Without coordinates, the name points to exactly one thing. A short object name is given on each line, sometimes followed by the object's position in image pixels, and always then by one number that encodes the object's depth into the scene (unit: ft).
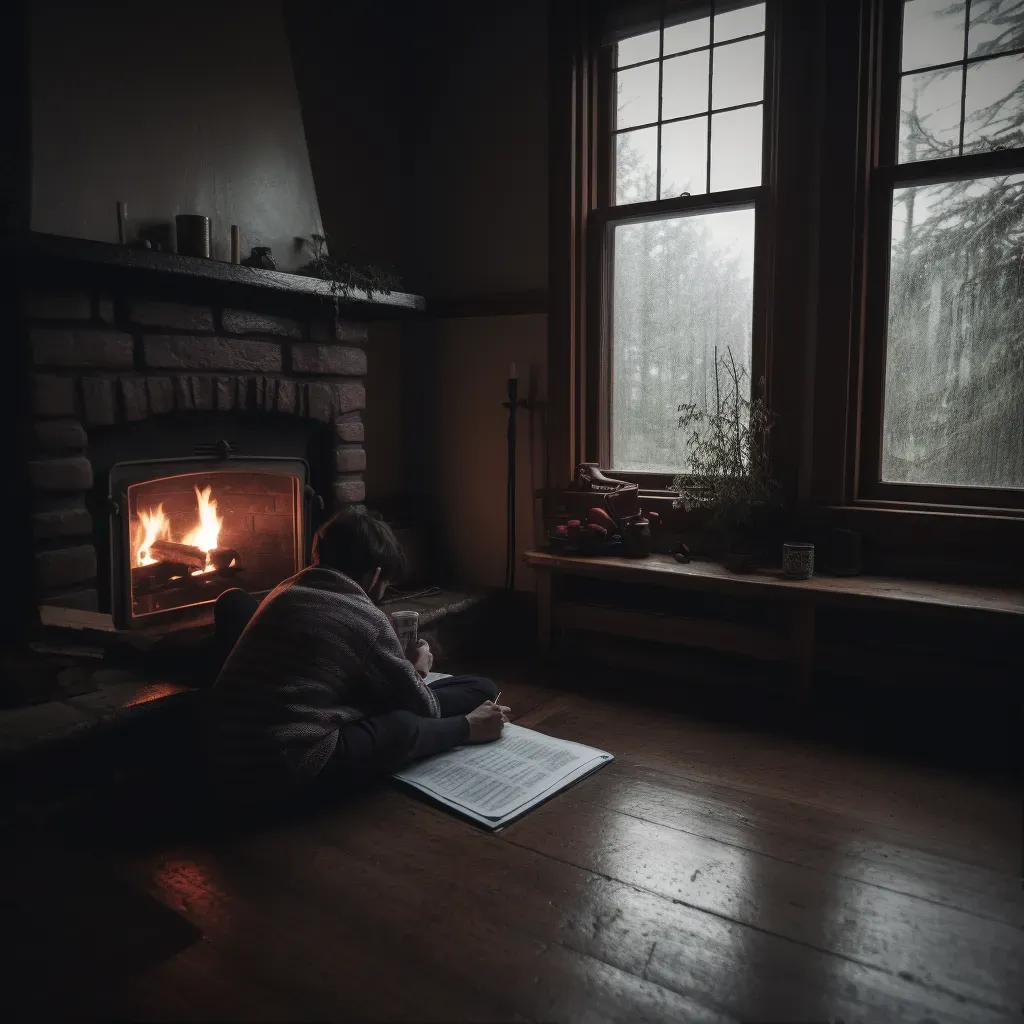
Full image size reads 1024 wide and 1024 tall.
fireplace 8.03
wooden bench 8.72
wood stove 8.95
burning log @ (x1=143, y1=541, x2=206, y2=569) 9.55
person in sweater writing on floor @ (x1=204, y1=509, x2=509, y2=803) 6.66
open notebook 7.13
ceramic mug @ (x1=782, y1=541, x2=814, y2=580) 9.58
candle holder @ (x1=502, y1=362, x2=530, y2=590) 12.37
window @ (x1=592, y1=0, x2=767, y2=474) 10.80
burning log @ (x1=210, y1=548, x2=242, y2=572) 10.16
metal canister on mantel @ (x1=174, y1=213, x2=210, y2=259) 8.86
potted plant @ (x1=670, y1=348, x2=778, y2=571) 10.27
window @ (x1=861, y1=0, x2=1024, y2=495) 9.29
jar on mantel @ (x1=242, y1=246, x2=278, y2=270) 9.55
